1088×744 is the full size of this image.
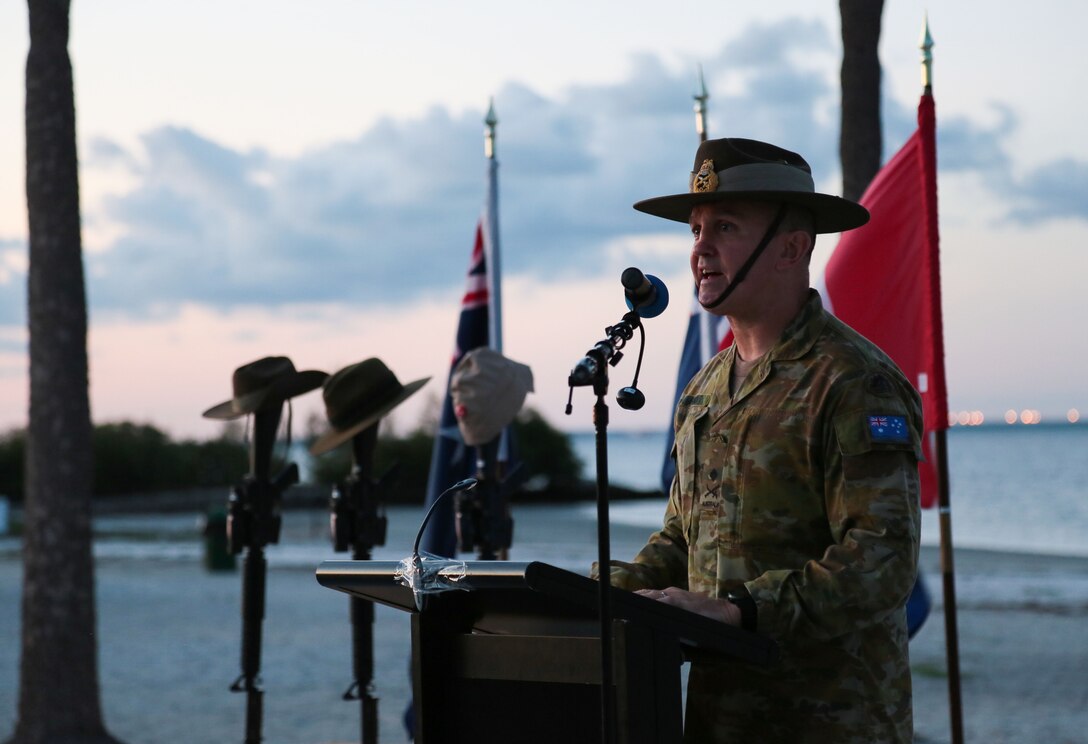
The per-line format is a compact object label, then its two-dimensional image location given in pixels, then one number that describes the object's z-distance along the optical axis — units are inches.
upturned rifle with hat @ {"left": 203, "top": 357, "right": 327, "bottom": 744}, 256.8
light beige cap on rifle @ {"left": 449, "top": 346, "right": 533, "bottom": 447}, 277.3
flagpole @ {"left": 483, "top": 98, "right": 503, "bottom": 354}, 325.4
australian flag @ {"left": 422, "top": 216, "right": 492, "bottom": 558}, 310.0
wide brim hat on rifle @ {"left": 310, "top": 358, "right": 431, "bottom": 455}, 267.3
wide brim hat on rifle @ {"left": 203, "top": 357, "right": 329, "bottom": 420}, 263.1
